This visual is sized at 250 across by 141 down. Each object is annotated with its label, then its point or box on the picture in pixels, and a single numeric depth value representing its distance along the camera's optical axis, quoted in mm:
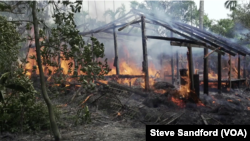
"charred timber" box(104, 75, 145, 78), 15302
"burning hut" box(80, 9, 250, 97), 10656
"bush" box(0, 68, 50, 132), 5781
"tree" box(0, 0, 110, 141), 5051
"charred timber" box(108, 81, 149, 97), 11830
